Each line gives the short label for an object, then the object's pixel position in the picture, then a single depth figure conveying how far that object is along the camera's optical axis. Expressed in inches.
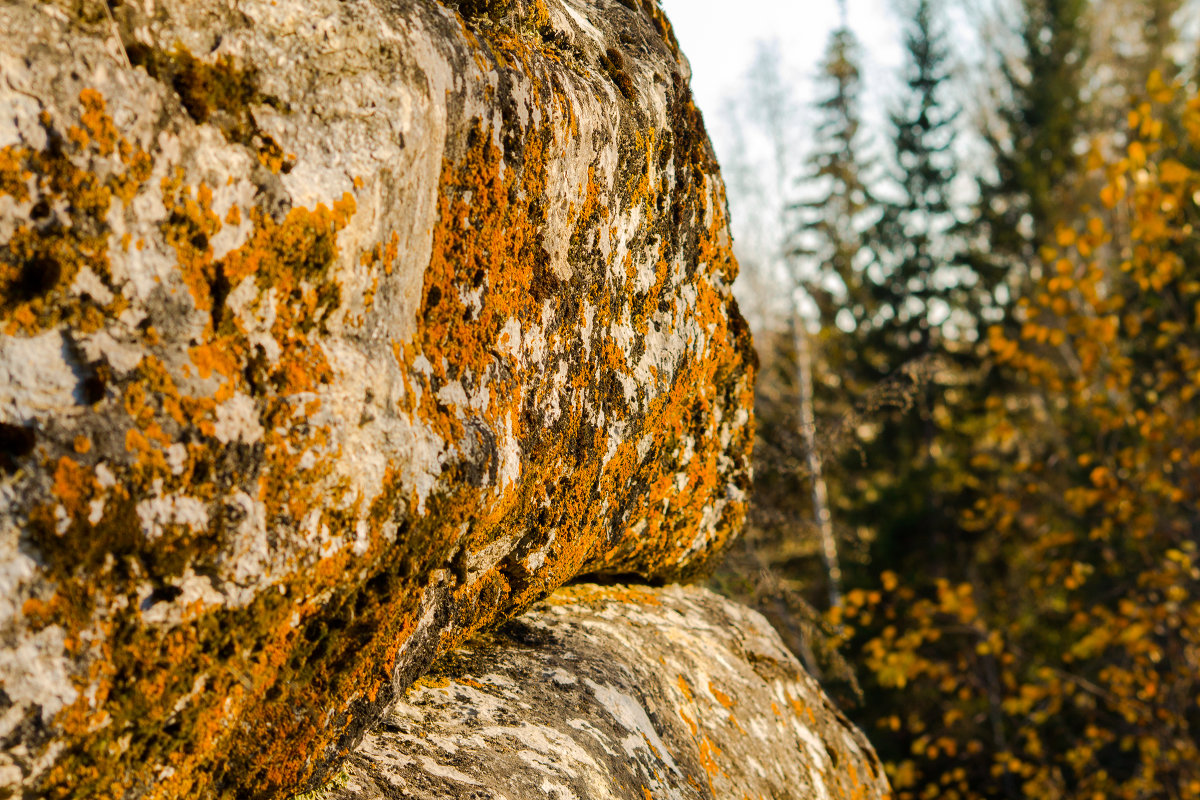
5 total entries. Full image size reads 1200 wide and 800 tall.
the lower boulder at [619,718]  67.4
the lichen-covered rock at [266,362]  40.4
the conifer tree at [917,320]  539.8
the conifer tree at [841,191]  608.7
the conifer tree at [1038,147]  705.6
